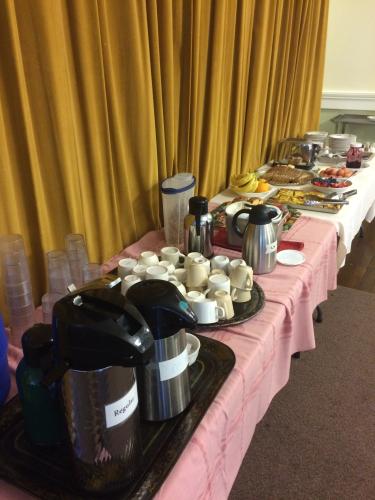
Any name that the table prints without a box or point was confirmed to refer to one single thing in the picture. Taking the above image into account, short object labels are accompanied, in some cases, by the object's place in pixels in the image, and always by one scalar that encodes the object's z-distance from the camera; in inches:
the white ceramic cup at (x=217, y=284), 37.2
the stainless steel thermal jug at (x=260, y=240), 43.5
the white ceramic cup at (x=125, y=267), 40.8
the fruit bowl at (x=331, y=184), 66.4
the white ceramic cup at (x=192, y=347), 31.0
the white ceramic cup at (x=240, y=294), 39.5
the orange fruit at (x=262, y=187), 66.4
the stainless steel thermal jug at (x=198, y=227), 45.9
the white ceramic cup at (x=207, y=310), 36.0
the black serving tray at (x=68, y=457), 22.7
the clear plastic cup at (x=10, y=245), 35.6
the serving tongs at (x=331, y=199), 63.5
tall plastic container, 51.9
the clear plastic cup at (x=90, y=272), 39.8
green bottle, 23.0
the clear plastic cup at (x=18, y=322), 35.9
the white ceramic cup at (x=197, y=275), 39.1
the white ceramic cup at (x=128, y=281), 37.0
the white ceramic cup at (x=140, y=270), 38.8
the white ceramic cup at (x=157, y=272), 37.9
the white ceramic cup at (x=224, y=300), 36.5
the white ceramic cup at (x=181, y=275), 40.8
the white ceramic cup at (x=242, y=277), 39.0
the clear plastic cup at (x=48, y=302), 36.5
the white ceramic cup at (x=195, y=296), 36.1
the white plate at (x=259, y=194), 65.7
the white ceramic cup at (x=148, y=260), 41.7
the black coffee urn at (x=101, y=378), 18.7
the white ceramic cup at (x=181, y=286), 37.1
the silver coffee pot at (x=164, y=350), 23.3
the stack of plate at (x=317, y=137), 95.0
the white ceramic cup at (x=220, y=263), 42.1
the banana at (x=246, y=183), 65.9
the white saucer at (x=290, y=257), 47.6
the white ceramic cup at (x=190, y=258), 40.7
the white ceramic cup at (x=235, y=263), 40.2
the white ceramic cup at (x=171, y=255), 43.9
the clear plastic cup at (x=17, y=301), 35.6
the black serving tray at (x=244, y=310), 36.4
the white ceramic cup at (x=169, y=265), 40.2
